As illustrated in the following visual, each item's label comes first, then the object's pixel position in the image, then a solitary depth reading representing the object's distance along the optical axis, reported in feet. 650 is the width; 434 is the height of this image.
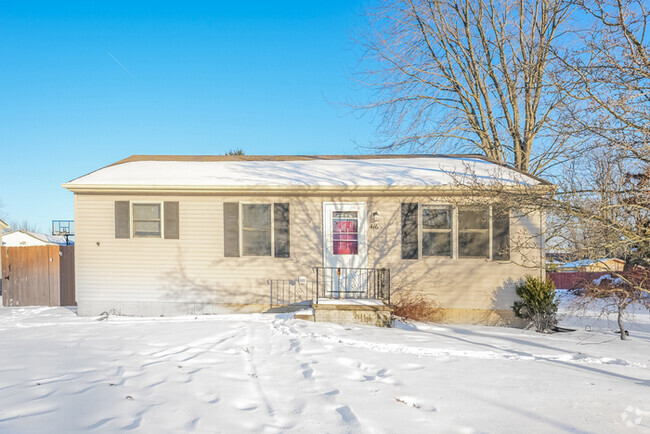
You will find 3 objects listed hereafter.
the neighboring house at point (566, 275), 52.26
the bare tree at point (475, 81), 46.26
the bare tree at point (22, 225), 176.65
